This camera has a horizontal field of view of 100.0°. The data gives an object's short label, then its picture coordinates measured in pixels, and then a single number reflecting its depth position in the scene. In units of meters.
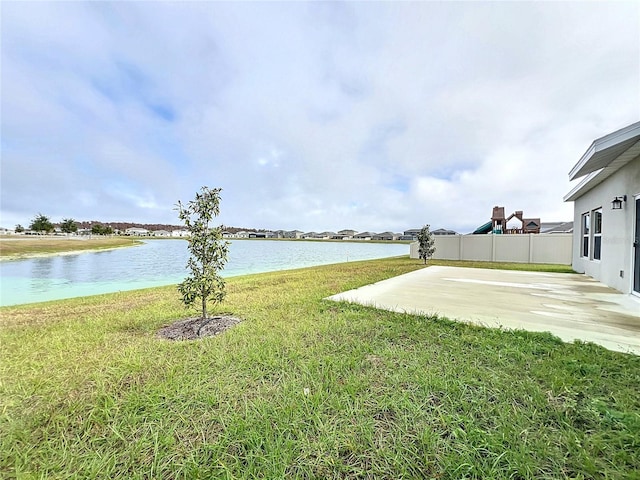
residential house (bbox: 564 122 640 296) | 4.74
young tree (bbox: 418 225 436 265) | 13.48
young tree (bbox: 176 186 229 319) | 3.99
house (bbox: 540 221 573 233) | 21.97
